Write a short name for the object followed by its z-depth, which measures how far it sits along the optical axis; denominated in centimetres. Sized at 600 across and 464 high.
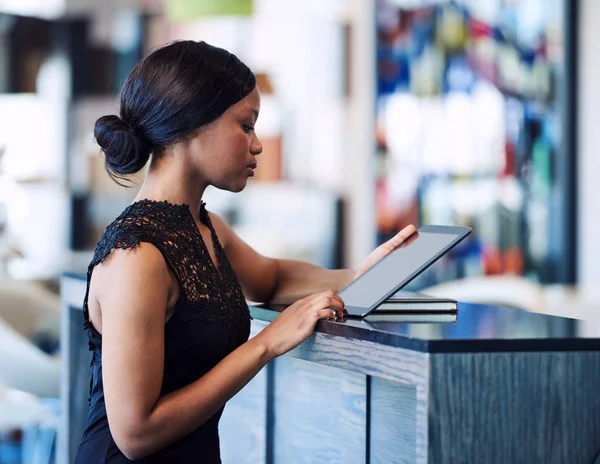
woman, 240
